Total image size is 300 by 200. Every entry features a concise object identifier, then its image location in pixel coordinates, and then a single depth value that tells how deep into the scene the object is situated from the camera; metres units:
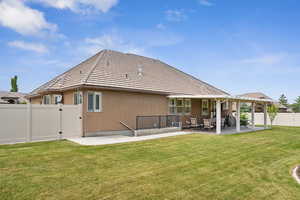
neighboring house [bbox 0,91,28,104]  29.32
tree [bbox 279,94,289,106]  70.10
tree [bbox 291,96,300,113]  65.82
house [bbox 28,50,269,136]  11.85
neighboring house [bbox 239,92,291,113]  38.50
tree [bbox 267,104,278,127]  23.14
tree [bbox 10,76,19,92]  50.12
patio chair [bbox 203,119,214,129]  15.27
